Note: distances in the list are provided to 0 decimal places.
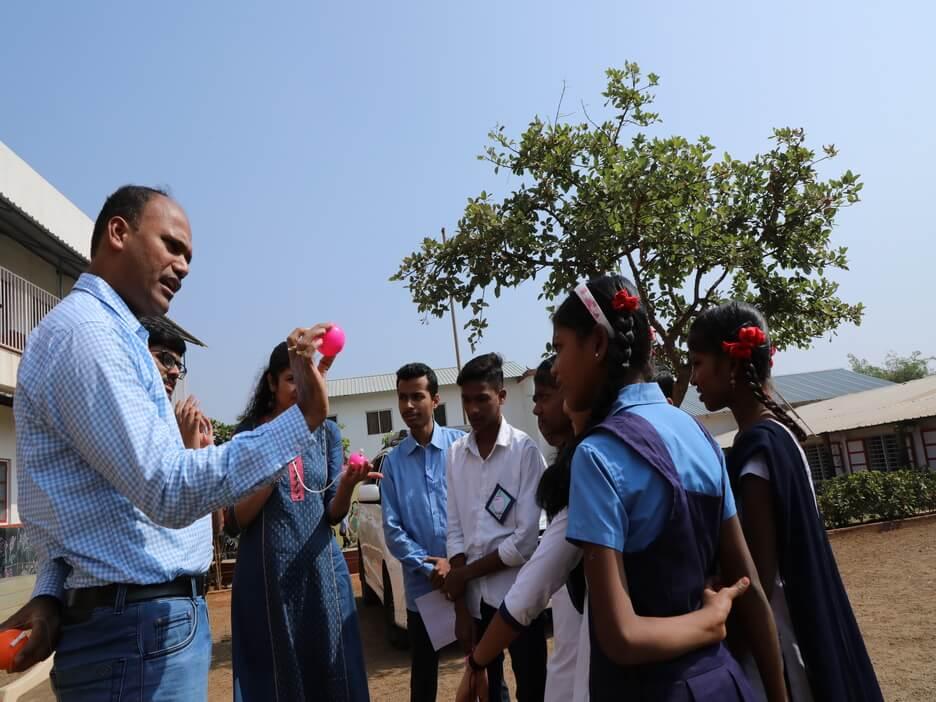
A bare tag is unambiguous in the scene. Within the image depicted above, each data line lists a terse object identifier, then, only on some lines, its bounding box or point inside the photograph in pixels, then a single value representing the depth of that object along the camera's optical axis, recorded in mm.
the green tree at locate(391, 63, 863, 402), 7316
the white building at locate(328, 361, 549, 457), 43500
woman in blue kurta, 3008
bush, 13234
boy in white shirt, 3395
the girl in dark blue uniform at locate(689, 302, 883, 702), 2201
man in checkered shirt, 1596
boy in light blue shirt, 3881
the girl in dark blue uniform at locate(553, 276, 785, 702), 1599
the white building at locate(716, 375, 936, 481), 18438
